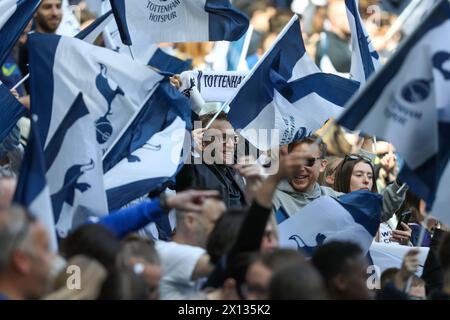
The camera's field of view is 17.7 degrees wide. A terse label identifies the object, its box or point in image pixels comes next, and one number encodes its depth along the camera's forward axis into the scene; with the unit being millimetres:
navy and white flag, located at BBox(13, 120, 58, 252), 7121
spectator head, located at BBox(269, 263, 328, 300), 6434
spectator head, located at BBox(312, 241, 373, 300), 7066
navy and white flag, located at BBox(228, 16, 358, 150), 10492
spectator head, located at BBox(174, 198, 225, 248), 7656
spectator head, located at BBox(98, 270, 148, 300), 6453
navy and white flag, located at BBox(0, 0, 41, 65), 10586
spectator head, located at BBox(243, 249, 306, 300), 6637
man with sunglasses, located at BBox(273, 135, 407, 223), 10086
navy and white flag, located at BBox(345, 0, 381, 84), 11281
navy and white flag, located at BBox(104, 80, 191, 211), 9125
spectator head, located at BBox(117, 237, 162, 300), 6863
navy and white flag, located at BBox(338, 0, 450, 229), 7672
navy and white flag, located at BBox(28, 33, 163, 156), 9391
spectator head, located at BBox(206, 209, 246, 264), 7375
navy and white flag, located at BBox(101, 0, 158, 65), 11375
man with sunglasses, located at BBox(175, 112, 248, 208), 9844
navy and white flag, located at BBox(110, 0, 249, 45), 11289
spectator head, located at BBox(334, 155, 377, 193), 11172
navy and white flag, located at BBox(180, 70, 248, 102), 10789
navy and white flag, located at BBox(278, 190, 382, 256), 9773
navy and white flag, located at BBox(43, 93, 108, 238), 8305
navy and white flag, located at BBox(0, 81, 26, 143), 10016
